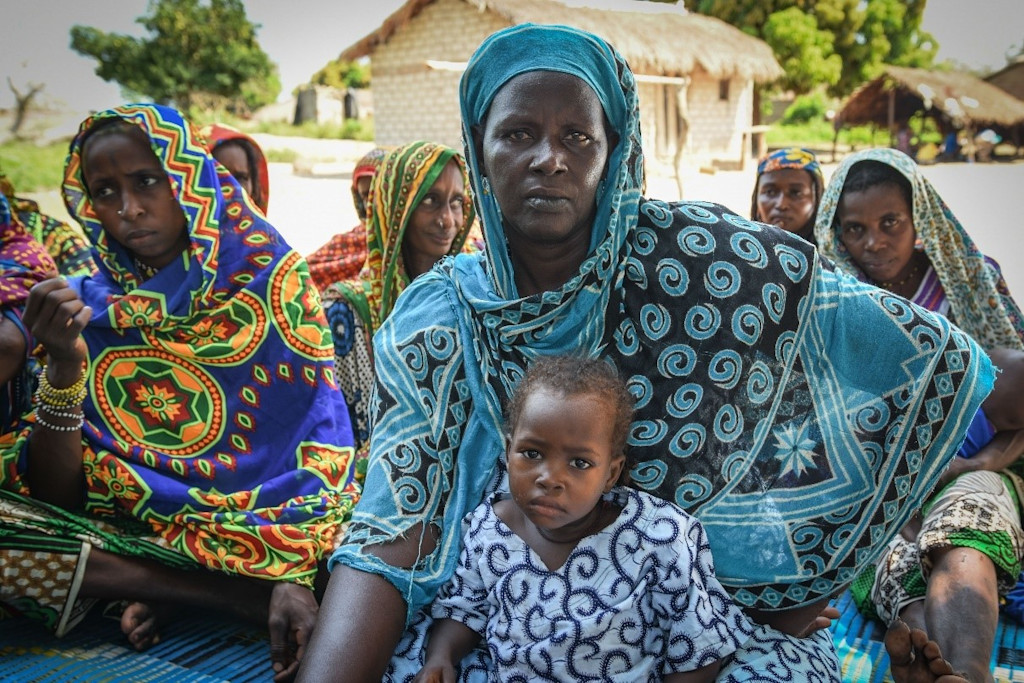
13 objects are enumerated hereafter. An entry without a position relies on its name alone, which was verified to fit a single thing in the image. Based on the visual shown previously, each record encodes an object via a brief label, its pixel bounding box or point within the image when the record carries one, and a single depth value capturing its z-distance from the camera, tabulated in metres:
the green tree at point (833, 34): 23.31
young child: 1.73
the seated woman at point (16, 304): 3.02
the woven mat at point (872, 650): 2.58
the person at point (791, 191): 4.93
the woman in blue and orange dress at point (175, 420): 2.86
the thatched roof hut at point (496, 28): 15.23
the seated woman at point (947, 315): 2.43
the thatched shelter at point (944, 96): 19.11
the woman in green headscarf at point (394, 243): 3.89
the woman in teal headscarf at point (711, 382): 1.91
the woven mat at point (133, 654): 2.66
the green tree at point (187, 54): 18.61
